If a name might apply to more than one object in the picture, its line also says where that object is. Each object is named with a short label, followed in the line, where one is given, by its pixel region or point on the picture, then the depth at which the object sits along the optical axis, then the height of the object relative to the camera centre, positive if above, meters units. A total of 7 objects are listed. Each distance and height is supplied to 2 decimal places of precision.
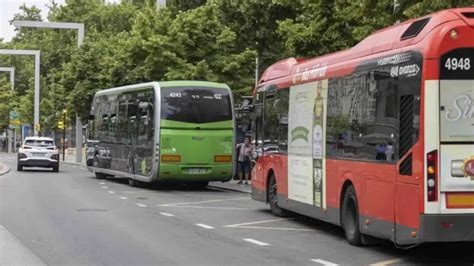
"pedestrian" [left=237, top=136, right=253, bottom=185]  24.77 -0.20
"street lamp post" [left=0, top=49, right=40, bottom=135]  57.22 +6.28
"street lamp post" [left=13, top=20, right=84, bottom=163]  45.78 +7.92
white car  33.38 -0.17
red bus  8.48 +0.28
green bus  21.41 +0.62
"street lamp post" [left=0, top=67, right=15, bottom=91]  71.96 +8.05
